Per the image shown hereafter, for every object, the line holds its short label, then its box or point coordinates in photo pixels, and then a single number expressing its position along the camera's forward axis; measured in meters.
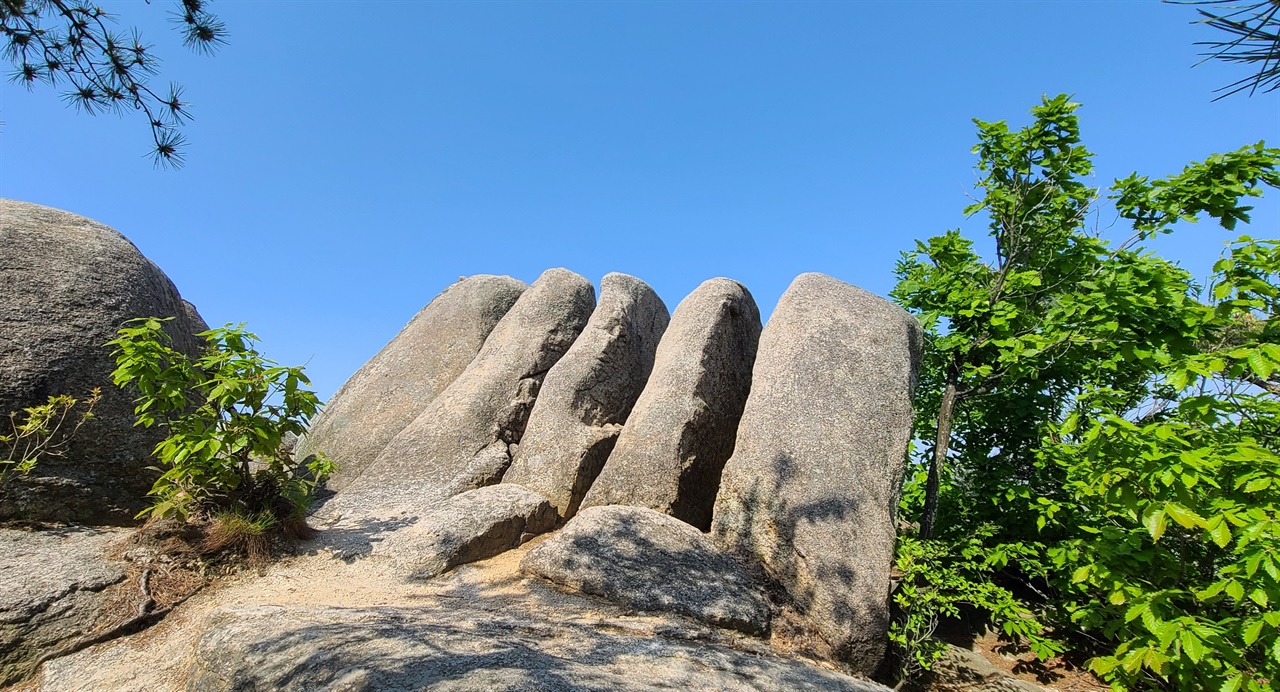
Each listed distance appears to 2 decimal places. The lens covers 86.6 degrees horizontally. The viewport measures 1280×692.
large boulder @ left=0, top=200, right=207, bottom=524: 7.02
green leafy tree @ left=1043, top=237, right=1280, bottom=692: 4.72
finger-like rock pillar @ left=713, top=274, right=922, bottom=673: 6.69
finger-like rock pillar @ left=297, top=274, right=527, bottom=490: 10.92
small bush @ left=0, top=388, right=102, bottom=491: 6.64
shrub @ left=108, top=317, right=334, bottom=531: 6.58
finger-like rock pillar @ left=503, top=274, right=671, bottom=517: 8.80
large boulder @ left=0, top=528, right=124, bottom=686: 5.17
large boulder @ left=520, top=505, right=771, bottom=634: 6.11
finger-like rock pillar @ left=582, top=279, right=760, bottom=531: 8.05
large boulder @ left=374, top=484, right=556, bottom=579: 6.98
